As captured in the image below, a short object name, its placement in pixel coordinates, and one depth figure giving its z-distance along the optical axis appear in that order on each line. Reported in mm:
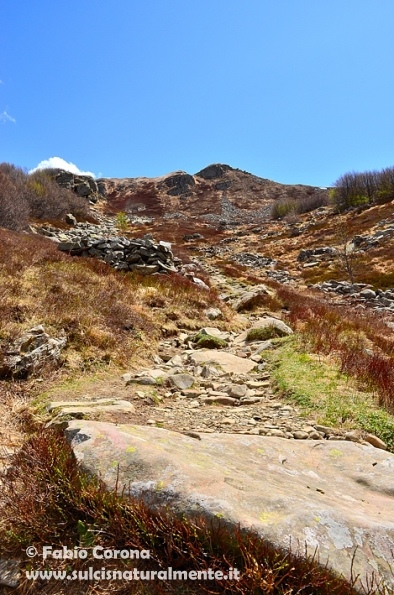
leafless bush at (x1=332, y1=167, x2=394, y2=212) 69688
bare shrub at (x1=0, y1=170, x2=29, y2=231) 24500
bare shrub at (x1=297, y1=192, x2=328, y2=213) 84938
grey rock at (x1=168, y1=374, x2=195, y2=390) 6680
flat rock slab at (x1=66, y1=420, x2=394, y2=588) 2283
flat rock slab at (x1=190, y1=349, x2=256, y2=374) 7883
